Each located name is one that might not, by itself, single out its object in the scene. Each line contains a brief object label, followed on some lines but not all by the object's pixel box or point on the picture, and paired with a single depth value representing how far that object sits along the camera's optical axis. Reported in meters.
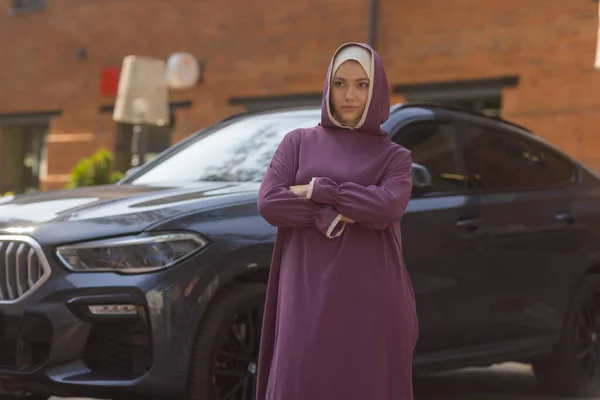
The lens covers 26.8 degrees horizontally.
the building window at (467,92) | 14.94
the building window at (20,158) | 20.75
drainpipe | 15.92
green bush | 14.38
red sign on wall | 19.09
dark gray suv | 5.11
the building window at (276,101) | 16.62
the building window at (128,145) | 18.58
